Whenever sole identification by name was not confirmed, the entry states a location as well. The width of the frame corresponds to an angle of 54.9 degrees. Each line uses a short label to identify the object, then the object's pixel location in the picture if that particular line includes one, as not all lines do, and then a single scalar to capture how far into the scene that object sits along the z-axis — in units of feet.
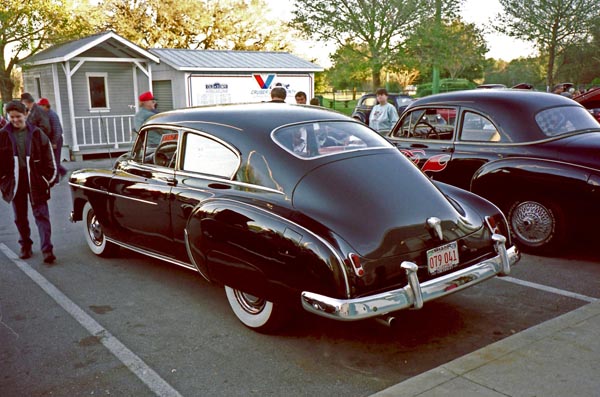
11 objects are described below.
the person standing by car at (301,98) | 35.65
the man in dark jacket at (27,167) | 21.06
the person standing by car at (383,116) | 34.58
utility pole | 111.24
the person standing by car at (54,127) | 40.21
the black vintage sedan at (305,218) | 12.57
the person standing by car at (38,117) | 38.88
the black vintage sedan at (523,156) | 20.29
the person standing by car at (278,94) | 29.93
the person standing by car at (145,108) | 30.60
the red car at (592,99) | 47.16
